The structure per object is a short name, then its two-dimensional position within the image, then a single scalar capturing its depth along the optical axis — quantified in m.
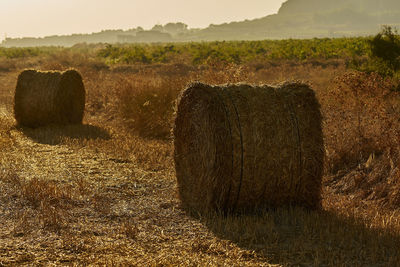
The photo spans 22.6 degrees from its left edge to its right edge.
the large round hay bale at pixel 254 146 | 10.96
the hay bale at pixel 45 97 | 22.46
